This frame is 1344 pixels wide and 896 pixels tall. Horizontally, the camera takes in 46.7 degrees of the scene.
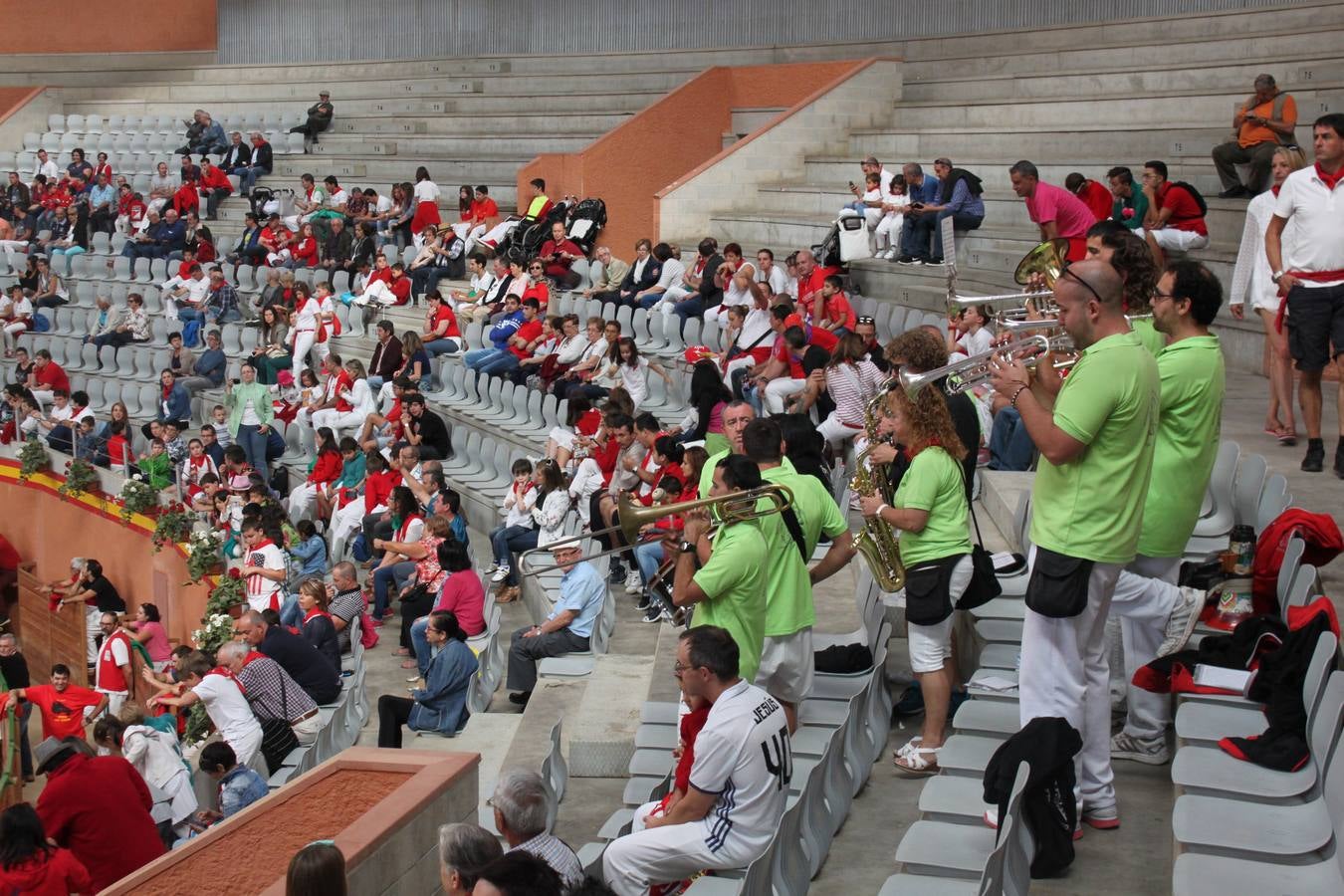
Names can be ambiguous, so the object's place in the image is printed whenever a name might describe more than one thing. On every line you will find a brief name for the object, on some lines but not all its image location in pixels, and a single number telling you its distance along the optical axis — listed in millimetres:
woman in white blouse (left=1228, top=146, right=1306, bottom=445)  6844
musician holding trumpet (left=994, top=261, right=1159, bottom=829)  3873
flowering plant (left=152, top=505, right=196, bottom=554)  12945
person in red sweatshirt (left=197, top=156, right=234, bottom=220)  20172
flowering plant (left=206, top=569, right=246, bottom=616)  10742
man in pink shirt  8445
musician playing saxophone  5129
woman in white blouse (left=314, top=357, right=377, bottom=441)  13109
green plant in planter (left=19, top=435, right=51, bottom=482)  15430
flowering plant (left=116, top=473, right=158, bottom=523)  13758
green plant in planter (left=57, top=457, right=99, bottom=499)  14875
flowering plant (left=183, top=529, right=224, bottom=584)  12141
